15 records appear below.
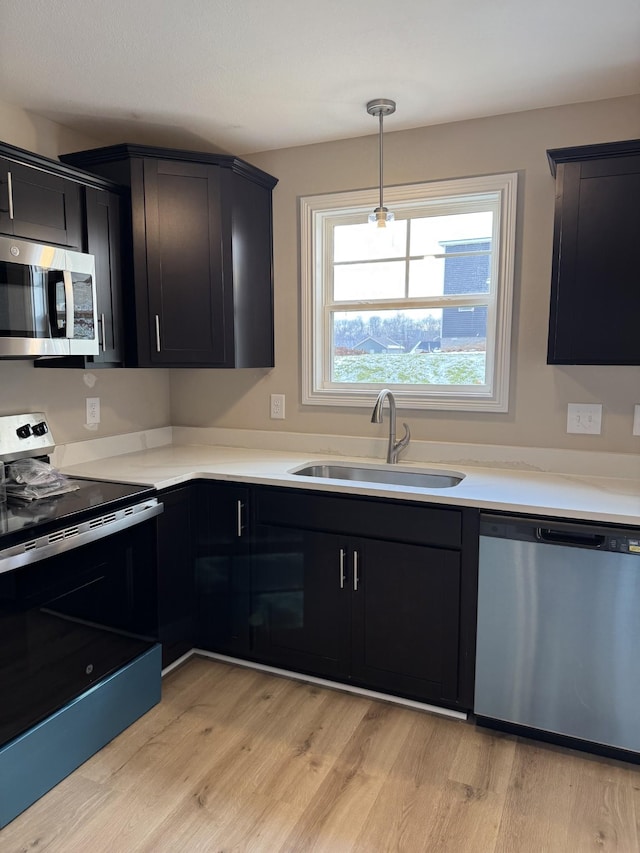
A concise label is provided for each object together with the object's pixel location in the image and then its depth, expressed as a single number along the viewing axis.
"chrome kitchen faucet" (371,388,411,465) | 2.73
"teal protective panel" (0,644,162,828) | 1.76
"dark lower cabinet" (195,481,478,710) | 2.20
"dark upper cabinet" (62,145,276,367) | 2.54
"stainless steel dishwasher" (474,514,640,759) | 1.94
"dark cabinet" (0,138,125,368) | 2.07
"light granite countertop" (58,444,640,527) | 2.02
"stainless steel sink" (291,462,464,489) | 2.62
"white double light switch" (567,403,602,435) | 2.45
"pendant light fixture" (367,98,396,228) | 2.37
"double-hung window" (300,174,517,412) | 2.62
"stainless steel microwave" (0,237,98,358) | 1.98
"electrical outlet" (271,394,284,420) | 3.08
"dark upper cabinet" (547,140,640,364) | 2.06
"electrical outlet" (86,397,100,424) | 2.78
